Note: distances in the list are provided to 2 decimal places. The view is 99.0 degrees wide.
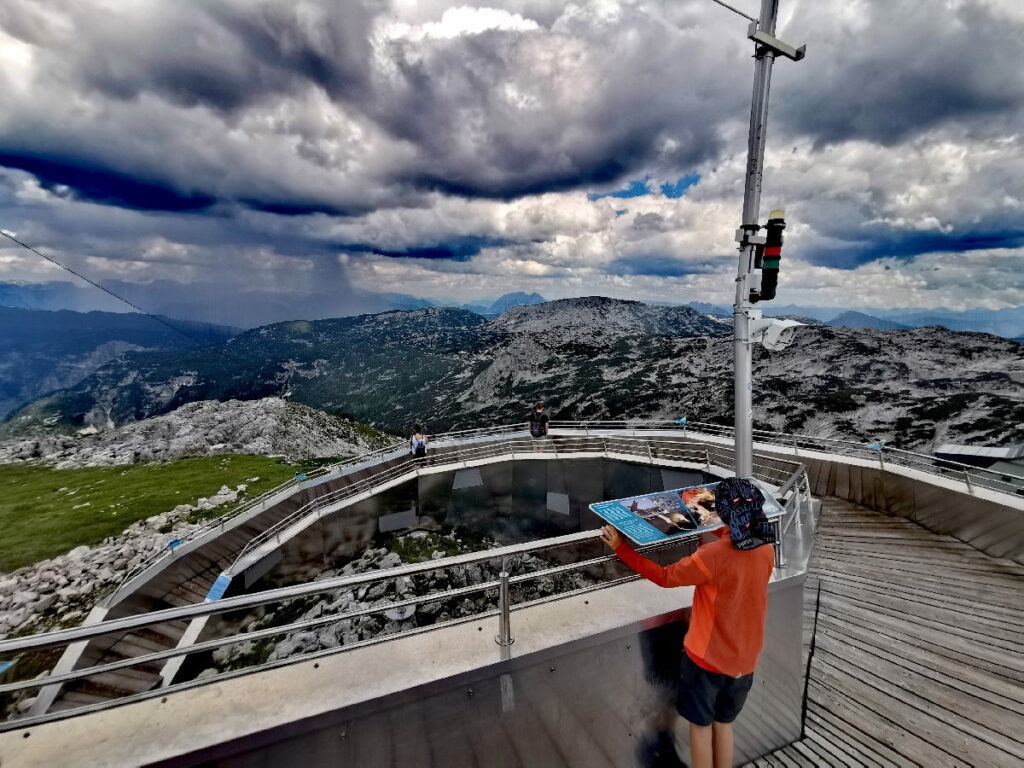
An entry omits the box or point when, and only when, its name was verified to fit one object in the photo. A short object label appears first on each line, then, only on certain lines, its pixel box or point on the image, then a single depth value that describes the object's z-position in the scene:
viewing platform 2.73
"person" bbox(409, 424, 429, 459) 18.94
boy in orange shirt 3.08
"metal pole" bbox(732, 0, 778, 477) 6.82
